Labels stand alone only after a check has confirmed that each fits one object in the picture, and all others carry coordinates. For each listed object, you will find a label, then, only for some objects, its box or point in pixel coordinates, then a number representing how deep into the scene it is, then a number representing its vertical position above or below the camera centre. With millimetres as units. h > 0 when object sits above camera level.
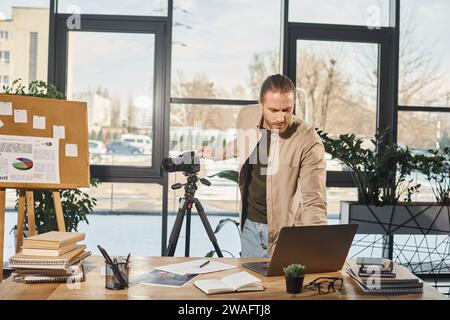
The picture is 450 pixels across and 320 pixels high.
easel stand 3123 -291
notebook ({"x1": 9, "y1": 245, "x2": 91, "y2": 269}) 1907 -353
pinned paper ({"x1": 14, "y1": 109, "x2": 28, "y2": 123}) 3145 +281
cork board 3146 +212
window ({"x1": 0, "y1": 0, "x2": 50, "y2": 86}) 4254 +1005
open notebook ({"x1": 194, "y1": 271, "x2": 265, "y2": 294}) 1799 -405
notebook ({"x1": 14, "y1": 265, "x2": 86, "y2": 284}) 1896 -409
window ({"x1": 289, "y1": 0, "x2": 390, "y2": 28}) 4406 +1318
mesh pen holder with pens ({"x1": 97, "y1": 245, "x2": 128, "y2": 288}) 1817 -365
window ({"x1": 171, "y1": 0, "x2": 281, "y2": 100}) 4348 +991
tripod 3674 -322
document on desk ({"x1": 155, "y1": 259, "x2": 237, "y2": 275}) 2059 -398
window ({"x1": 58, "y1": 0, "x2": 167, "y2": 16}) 4254 +1270
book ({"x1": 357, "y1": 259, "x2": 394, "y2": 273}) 1960 -362
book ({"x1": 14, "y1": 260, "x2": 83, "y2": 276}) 1908 -387
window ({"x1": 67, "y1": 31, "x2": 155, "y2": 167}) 4305 +625
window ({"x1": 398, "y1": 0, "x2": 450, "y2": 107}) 4516 +968
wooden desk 1740 -425
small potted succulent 1802 -369
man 2527 -9
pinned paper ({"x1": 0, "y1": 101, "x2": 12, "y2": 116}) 3117 +323
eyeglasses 1870 -414
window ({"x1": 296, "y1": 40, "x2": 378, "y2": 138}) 4438 +705
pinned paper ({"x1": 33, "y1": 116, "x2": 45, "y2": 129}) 3197 +251
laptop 1852 -284
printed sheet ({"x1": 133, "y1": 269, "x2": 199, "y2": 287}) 1894 -411
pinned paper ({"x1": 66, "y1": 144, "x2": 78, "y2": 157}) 3287 +89
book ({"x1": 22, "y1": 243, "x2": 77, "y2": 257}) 1947 -324
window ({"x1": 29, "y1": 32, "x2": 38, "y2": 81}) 4285 +882
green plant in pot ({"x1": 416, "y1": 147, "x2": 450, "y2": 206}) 3973 -4
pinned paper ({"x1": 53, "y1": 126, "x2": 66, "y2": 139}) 3250 +197
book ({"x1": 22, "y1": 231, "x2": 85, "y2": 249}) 1956 -288
